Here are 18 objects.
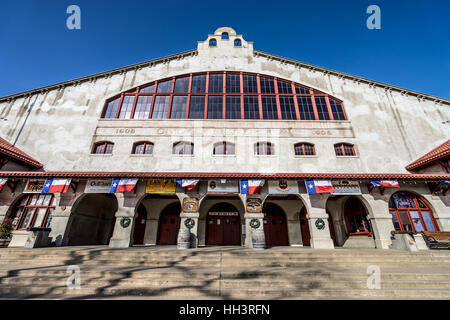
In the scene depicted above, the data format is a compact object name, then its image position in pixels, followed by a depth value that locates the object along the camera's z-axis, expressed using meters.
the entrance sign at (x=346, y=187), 12.96
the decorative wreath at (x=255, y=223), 12.55
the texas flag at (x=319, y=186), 12.40
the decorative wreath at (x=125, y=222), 12.55
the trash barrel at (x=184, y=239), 11.32
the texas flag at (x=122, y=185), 12.41
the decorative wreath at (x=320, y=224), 12.51
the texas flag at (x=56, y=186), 12.33
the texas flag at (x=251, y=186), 12.50
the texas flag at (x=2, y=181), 12.26
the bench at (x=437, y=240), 10.81
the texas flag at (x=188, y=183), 12.52
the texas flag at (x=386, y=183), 12.30
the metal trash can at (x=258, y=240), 11.33
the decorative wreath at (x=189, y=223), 12.66
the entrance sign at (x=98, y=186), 13.08
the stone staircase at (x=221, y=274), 5.78
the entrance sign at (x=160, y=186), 13.25
